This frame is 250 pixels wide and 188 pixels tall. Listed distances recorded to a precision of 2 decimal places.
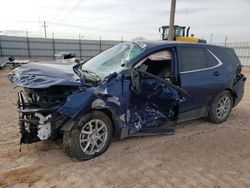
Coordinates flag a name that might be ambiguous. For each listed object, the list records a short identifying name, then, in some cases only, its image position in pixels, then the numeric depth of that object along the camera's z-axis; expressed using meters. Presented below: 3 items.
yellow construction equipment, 16.86
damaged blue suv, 3.23
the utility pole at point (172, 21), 14.54
